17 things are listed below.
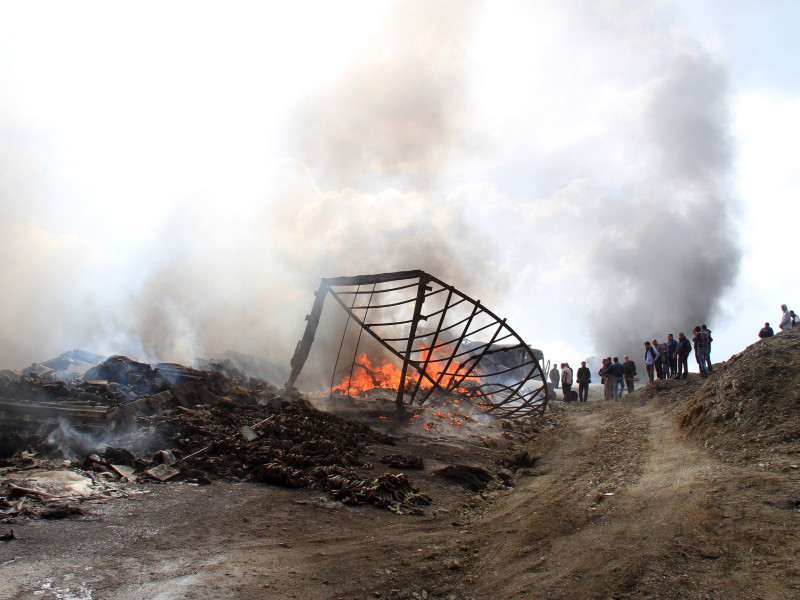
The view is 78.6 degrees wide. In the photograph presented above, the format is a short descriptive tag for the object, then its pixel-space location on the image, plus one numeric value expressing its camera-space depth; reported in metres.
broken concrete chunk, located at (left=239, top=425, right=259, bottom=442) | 9.82
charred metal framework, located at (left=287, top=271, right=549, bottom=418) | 13.91
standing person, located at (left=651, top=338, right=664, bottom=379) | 19.72
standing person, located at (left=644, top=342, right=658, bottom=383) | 20.18
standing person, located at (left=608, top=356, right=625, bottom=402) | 20.97
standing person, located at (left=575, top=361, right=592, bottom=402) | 23.43
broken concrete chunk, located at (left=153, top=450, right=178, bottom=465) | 8.28
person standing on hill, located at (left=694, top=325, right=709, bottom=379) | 16.67
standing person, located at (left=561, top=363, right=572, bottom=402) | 24.06
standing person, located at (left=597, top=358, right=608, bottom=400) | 21.71
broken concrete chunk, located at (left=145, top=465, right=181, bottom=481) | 7.69
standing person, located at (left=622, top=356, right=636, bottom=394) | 22.38
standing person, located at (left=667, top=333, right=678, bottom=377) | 18.91
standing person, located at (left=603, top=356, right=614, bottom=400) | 22.13
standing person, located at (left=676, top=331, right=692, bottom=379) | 17.80
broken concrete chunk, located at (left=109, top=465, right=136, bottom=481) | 7.47
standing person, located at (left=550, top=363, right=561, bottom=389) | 27.69
